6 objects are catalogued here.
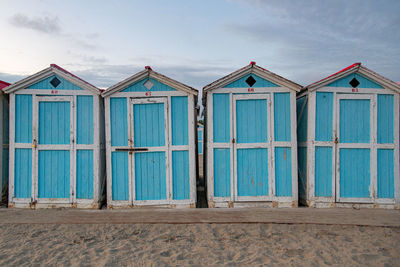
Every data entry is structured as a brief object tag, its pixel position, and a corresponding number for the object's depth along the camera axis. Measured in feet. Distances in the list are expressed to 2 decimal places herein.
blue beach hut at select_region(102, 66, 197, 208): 21.45
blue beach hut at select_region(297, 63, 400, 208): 21.17
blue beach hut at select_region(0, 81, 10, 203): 22.39
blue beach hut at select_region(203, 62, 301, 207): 21.39
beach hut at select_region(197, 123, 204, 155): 71.61
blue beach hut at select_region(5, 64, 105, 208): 21.58
